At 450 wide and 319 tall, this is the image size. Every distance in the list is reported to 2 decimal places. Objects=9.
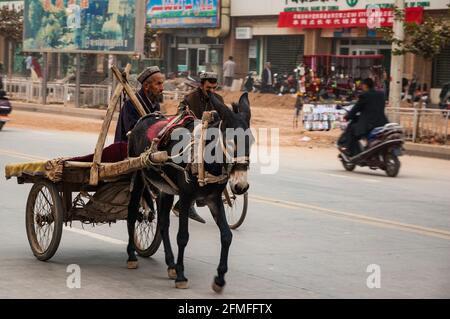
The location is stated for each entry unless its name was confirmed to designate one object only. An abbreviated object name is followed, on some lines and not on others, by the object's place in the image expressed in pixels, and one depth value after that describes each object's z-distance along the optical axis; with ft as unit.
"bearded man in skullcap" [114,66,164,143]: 32.04
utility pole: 91.15
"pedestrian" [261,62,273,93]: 162.81
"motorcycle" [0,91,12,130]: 90.27
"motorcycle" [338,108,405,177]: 65.00
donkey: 25.41
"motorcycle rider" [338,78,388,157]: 67.15
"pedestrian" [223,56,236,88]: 171.83
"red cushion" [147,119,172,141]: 28.63
